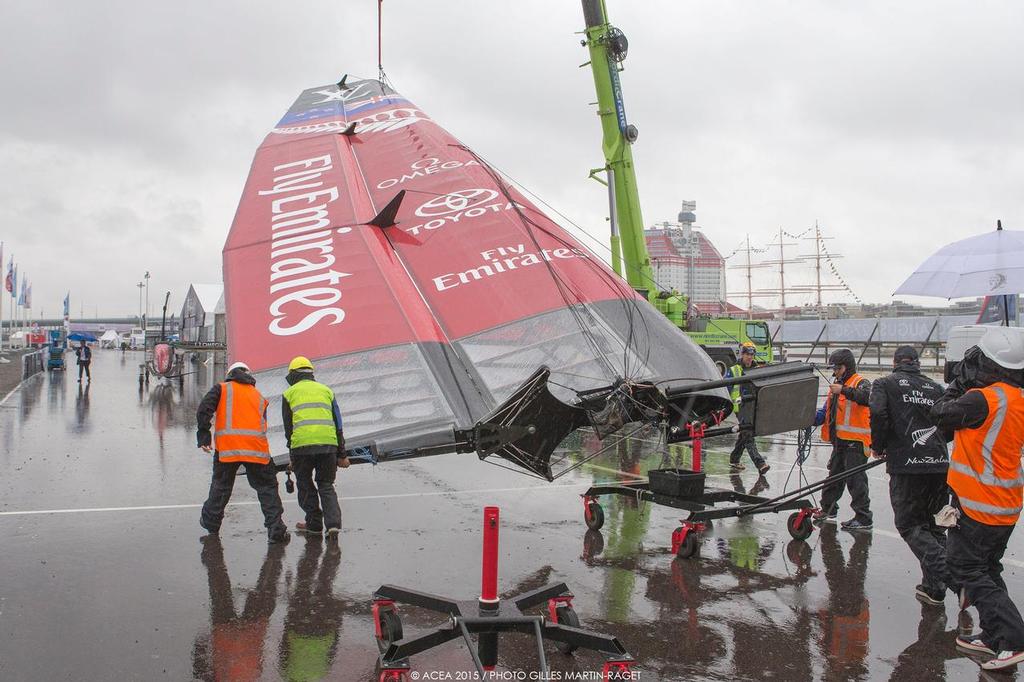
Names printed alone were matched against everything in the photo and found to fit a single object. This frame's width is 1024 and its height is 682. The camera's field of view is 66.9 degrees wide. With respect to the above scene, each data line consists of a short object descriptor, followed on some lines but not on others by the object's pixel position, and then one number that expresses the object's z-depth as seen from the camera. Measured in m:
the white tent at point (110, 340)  84.06
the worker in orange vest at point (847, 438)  7.25
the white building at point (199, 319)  37.22
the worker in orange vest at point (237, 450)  6.38
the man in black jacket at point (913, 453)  5.64
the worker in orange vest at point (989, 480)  4.49
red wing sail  5.59
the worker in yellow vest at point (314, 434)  5.90
